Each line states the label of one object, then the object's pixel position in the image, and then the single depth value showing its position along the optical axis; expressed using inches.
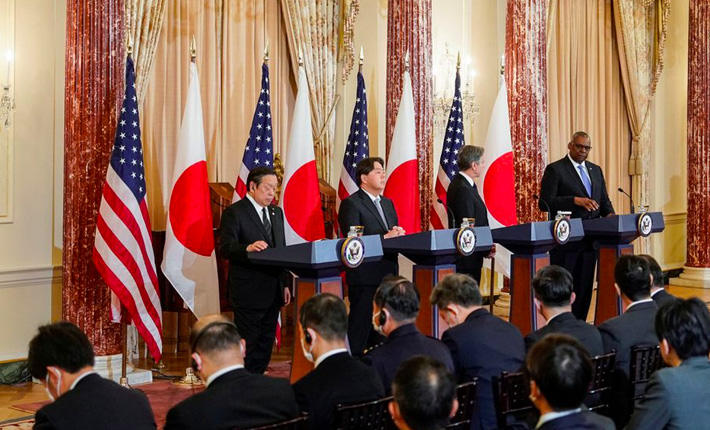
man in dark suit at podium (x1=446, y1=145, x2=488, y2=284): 281.4
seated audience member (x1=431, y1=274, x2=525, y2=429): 163.6
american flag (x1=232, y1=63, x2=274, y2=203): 299.4
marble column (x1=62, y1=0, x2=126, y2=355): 263.7
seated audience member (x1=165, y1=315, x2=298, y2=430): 122.6
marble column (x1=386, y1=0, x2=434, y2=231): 366.6
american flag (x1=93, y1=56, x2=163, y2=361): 257.9
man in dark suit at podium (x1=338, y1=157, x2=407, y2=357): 261.0
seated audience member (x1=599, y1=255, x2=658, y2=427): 177.3
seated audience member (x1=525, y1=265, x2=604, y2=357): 171.0
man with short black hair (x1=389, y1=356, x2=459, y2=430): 105.7
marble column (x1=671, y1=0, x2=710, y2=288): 513.7
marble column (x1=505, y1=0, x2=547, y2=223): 400.8
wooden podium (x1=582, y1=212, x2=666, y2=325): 295.6
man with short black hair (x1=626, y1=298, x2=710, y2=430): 132.7
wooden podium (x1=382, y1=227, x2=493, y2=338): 249.8
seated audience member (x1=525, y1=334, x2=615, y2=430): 112.0
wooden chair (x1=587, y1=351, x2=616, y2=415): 163.9
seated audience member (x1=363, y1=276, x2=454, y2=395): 152.3
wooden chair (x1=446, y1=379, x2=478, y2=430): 143.5
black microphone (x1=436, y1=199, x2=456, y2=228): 276.5
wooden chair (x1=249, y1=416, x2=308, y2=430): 120.6
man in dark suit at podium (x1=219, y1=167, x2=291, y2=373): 243.8
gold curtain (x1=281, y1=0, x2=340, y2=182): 373.7
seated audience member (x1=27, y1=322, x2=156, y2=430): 119.3
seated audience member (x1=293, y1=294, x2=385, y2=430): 134.9
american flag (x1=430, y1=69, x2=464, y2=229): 353.1
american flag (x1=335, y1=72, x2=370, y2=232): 335.3
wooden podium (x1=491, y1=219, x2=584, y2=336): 274.7
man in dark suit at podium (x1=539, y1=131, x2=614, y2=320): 308.3
